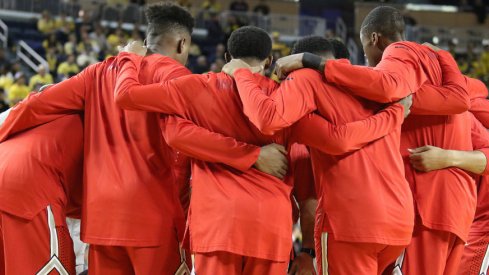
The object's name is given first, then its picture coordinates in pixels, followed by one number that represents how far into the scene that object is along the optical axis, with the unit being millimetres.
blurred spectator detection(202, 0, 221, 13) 22075
